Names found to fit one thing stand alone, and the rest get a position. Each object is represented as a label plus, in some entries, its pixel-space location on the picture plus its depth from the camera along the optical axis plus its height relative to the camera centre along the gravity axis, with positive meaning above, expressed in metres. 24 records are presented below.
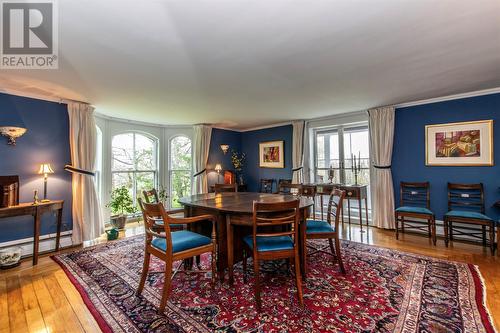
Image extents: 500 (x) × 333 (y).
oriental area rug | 1.81 -1.23
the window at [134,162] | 5.24 +0.22
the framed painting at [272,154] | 6.22 +0.41
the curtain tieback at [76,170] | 3.79 +0.03
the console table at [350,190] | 4.34 -0.44
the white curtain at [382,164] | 4.46 +0.07
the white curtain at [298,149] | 5.71 +0.49
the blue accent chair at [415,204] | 3.71 -0.70
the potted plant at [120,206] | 4.73 -0.74
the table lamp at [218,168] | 6.34 +0.05
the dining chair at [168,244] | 2.01 -0.72
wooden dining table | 2.31 -0.51
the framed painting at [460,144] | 3.66 +0.38
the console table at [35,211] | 2.92 -0.51
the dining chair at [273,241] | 2.02 -0.71
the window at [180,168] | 6.15 +0.07
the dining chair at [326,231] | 2.62 -0.74
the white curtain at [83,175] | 3.83 -0.03
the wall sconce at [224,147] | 6.55 +0.66
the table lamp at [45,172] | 3.42 +0.01
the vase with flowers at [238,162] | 6.90 +0.23
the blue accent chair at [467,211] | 3.25 -0.72
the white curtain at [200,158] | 5.89 +0.32
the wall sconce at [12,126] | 3.19 +0.67
